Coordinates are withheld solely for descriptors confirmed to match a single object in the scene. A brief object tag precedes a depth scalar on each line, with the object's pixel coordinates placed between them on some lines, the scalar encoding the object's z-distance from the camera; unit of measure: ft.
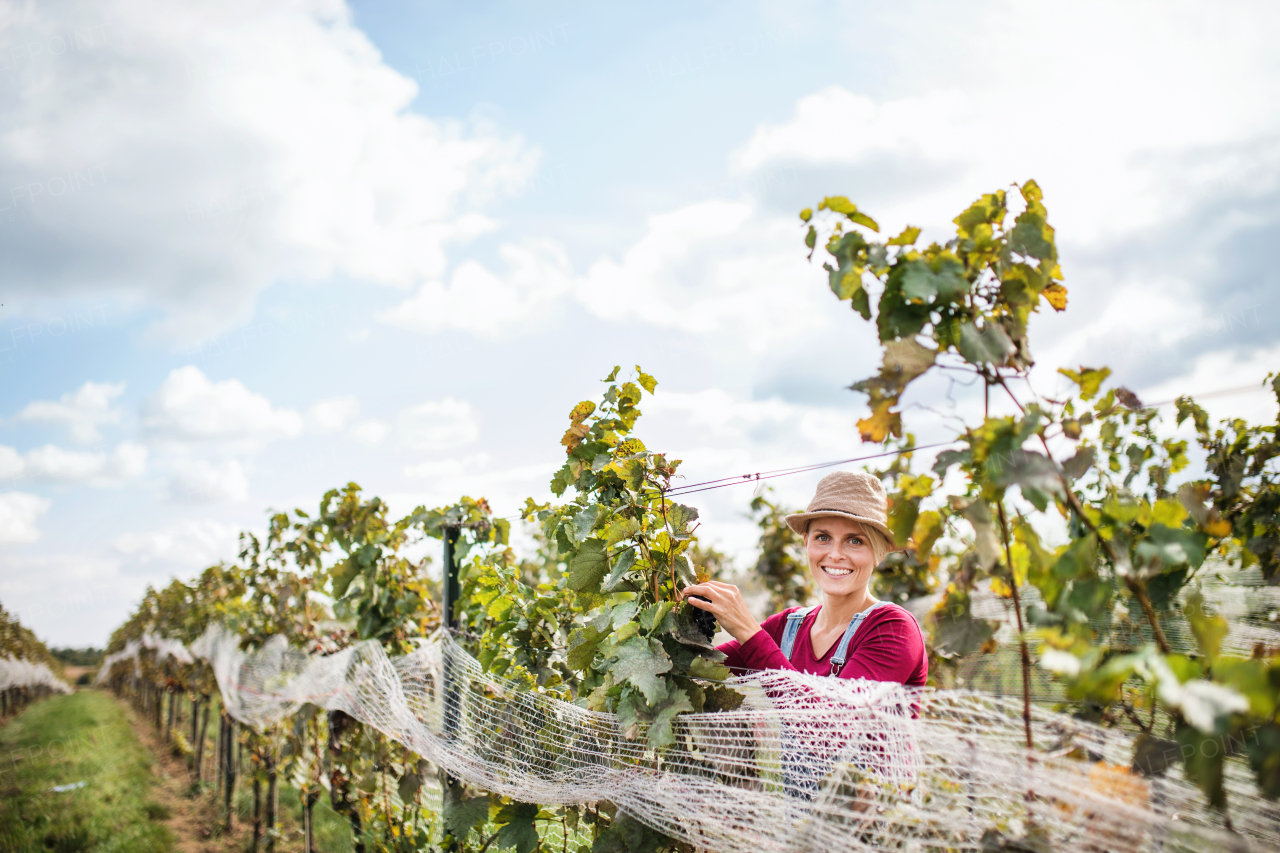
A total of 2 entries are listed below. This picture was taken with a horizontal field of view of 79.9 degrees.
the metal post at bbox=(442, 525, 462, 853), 10.14
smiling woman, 6.13
